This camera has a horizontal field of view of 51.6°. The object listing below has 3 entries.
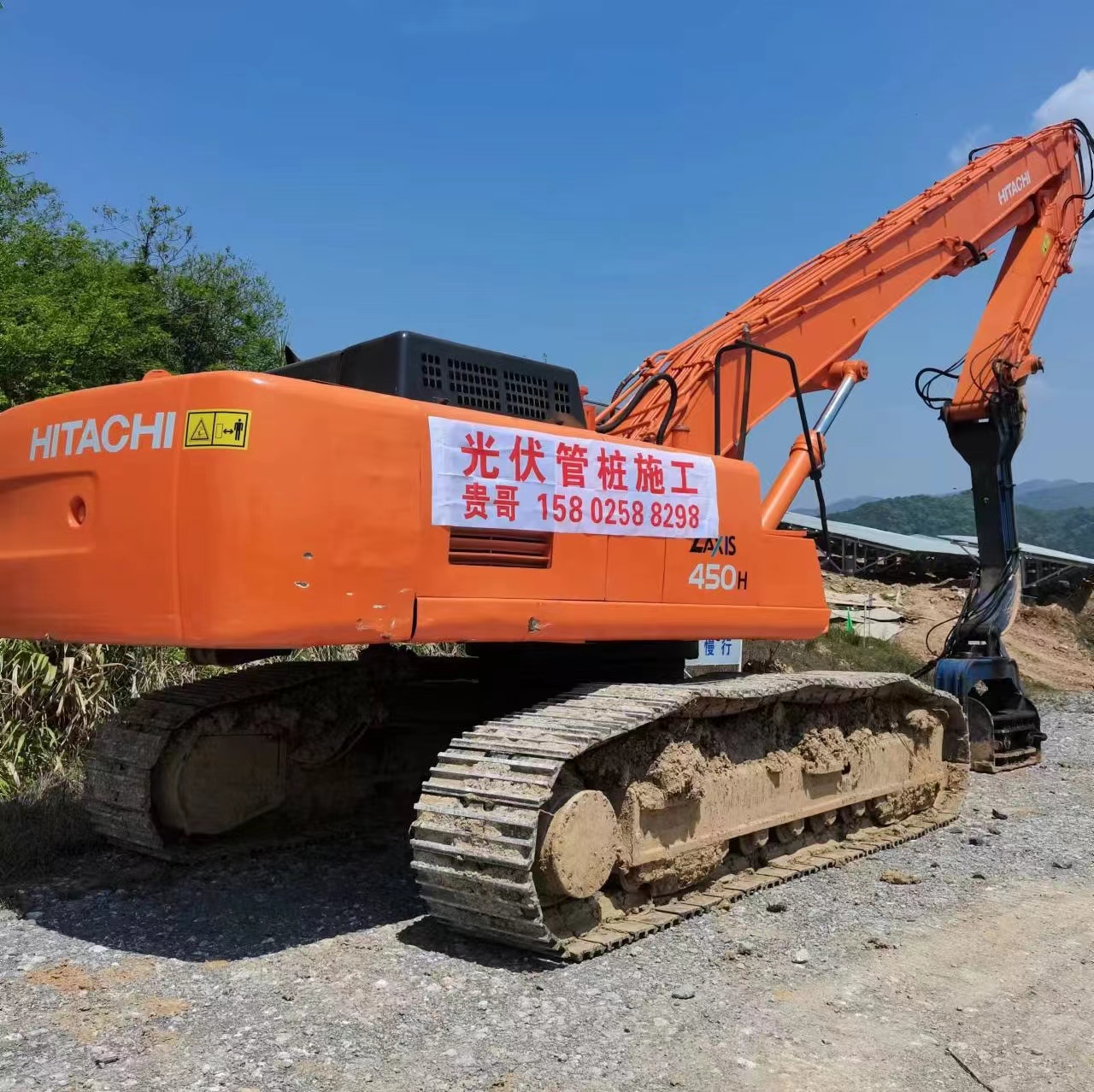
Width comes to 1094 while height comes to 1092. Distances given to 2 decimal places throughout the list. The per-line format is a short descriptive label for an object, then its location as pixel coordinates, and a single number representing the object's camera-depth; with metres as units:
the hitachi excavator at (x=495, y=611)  4.23
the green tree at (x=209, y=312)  19.12
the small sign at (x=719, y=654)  6.35
